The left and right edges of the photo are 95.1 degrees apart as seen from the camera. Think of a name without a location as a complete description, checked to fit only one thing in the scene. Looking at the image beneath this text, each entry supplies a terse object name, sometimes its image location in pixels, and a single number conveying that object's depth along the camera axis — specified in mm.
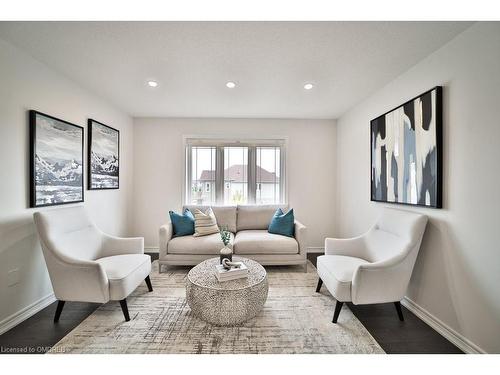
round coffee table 1883
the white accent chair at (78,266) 1915
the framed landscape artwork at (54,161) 2154
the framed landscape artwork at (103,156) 2969
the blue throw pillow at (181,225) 3320
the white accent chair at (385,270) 1913
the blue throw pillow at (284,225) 3375
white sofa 3092
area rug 1701
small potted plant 2301
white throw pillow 3342
